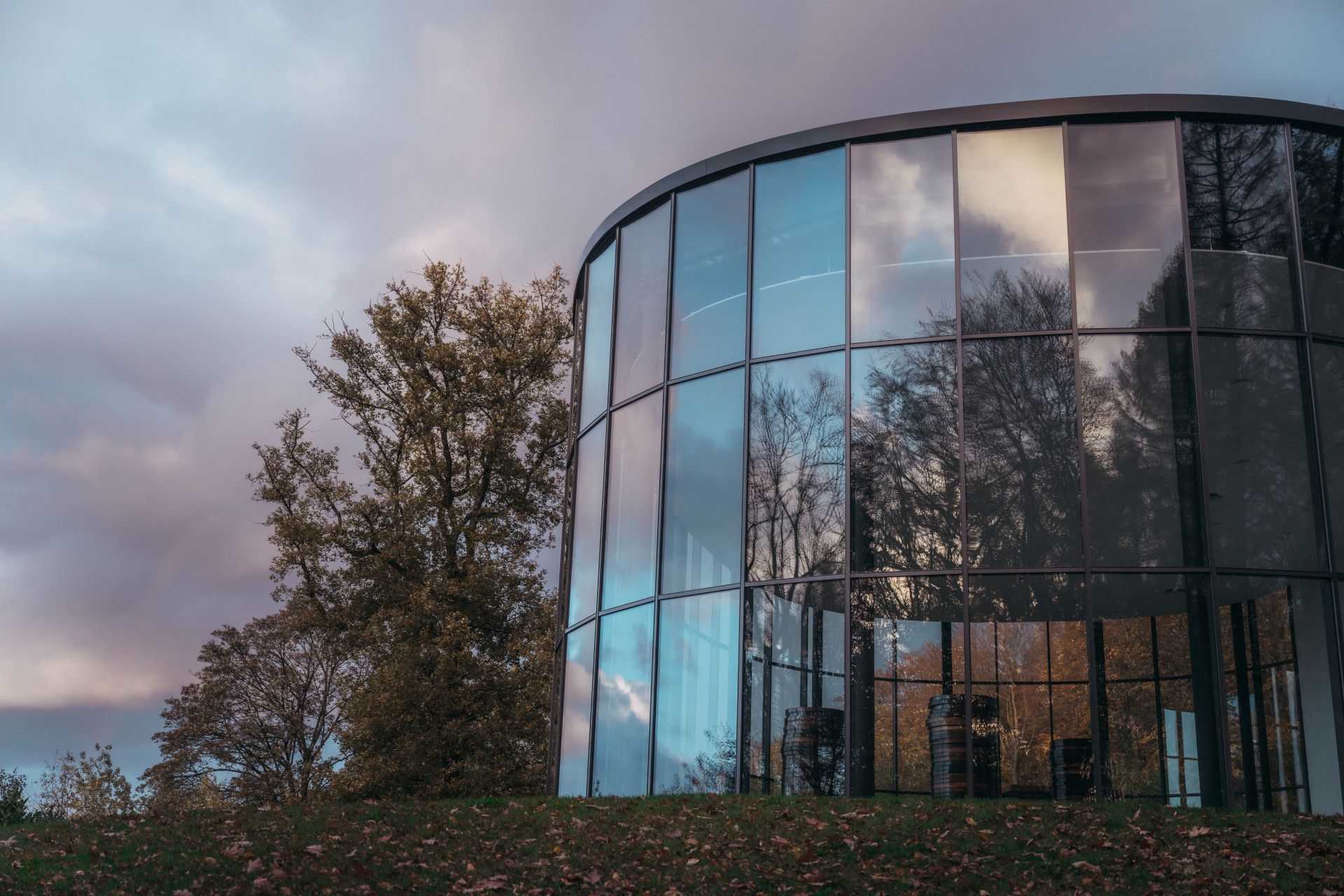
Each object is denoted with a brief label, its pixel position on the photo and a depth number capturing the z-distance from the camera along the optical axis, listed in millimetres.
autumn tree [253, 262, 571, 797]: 22406
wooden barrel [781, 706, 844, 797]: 12586
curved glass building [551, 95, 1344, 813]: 12211
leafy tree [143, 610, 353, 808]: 28609
